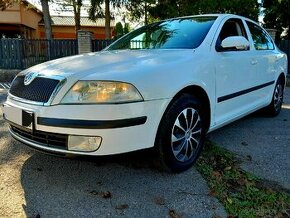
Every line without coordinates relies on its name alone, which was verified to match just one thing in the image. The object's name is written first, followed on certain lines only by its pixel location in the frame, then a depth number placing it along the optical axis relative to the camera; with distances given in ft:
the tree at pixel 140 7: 63.41
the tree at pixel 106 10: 62.90
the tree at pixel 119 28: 88.10
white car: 9.50
